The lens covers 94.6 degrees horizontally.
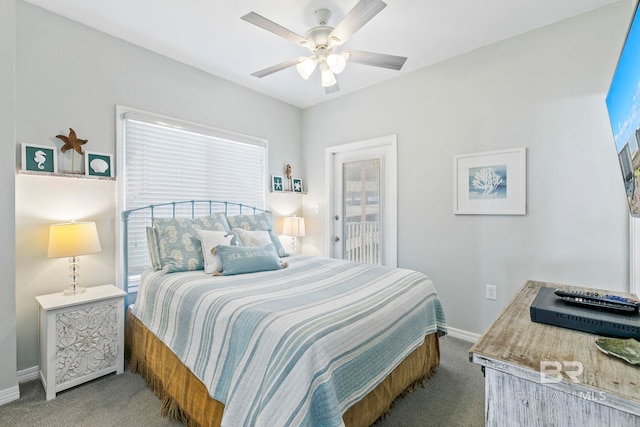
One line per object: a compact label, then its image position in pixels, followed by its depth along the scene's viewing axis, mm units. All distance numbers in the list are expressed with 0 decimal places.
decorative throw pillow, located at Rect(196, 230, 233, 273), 2332
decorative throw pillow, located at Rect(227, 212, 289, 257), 2934
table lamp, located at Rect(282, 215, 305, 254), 3828
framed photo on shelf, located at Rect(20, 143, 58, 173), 2107
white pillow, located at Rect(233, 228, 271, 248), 2619
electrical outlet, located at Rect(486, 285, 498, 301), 2664
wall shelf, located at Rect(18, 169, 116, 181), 2101
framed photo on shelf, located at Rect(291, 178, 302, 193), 4145
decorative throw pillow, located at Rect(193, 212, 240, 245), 2601
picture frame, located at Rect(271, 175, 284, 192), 3883
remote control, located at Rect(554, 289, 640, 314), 1062
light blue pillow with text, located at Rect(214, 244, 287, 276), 2279
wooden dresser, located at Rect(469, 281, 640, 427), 701
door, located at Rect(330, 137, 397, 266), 3449
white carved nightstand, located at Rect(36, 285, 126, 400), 1921
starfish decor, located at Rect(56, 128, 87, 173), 2271
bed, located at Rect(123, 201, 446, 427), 1215
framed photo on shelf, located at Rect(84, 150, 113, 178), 2389
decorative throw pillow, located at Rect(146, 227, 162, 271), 2382
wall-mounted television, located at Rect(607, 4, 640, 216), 988
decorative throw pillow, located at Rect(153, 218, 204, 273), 2338
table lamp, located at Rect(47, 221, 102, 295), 2033
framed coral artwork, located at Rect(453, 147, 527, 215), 2523
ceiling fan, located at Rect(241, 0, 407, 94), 1902
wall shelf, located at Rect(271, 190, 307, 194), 3904
